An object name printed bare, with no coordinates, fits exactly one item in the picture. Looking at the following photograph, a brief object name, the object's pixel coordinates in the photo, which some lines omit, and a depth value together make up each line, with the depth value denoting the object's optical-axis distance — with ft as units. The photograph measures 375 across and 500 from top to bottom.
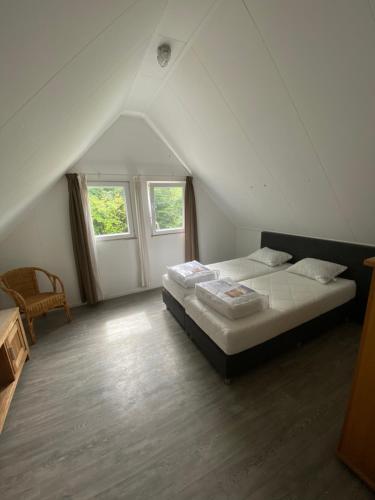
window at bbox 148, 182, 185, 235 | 11.78
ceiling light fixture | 5.51
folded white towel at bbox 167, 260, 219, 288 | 7.98
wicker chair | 7.69
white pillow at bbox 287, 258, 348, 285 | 7.98
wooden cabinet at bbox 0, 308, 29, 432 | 5.26
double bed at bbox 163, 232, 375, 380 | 5.58
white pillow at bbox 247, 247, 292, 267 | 10.30
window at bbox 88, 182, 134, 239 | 10.48
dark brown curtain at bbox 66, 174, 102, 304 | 9.58
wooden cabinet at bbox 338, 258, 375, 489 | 3.33
